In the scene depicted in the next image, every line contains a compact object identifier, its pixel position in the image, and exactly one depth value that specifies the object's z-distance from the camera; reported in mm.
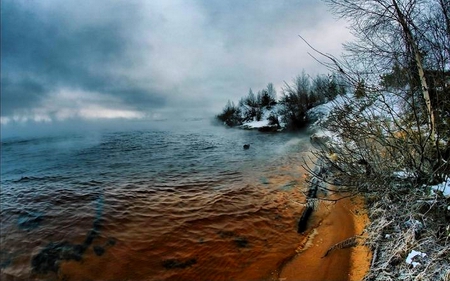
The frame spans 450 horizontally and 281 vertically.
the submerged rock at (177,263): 6078
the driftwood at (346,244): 5698
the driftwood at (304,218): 7238
